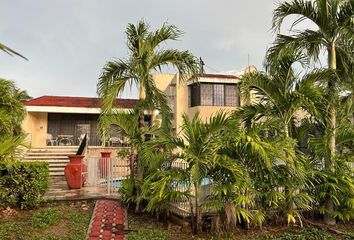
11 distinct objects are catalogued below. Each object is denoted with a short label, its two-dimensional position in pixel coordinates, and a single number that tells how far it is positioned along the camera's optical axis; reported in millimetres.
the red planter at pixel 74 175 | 12039
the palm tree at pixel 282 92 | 8297
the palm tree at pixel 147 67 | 9336
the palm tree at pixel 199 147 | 7438
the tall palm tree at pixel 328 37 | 8719
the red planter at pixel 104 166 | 12167
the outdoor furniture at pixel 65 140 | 22766
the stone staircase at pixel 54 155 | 17547
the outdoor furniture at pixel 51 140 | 22592
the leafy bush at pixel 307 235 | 7620
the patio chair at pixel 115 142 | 21930
